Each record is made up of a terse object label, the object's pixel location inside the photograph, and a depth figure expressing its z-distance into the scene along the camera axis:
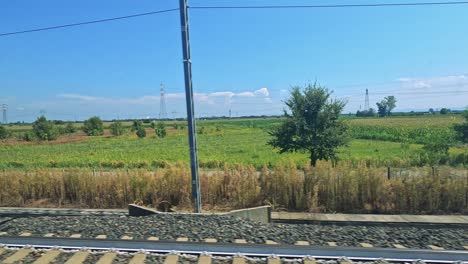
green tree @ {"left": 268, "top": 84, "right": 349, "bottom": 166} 14.86
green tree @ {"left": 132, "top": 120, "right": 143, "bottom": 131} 87.70
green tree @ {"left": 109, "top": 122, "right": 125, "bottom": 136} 82.75
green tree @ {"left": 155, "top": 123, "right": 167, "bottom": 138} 71.56
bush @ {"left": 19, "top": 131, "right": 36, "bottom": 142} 70.38
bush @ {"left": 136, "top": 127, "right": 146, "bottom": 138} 71.25
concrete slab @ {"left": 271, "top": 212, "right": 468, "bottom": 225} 6.75
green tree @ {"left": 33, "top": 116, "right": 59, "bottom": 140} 71.12
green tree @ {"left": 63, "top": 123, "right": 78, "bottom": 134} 92.79
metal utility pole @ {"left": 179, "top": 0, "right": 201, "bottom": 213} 7.30
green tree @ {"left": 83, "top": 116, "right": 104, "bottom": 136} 85.91
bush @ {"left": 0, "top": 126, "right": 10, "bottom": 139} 74.44
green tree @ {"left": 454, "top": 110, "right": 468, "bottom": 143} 23.38
